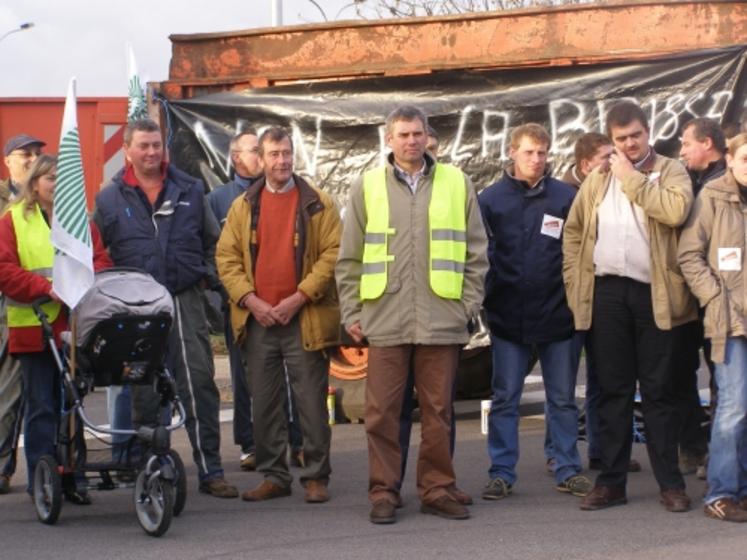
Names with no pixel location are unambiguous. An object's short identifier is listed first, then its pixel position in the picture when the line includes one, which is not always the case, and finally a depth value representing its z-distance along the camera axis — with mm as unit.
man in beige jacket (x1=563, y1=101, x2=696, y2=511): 8156
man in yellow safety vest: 8219
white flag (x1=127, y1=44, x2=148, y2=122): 11461
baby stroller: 8039
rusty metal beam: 11469
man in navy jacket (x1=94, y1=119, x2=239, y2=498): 8930
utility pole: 18938
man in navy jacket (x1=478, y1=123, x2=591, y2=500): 8844
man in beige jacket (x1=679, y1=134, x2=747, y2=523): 8016
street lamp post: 34500
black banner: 11375
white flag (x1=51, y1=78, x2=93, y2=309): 8250
